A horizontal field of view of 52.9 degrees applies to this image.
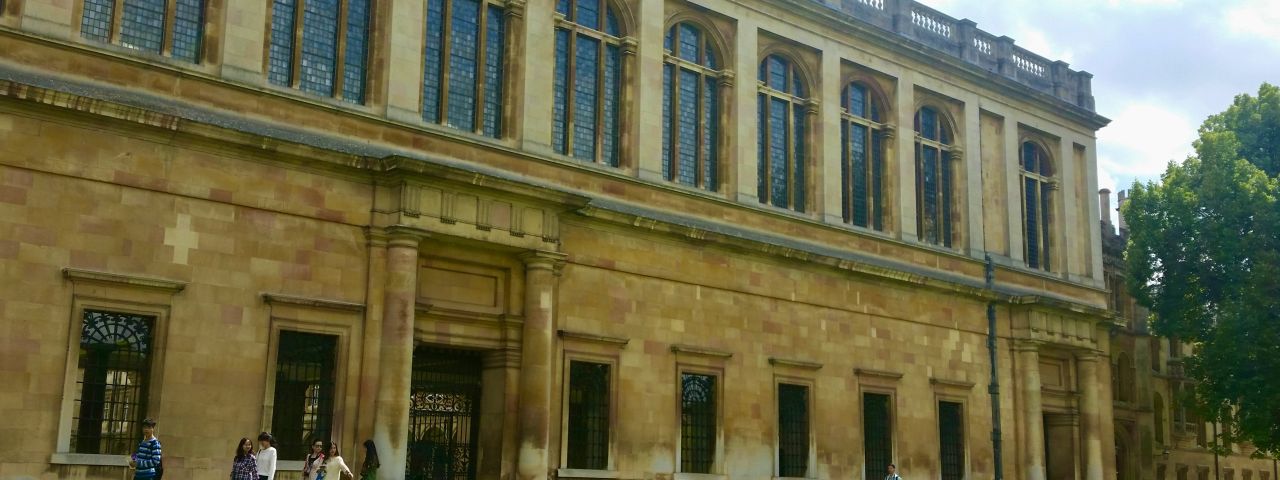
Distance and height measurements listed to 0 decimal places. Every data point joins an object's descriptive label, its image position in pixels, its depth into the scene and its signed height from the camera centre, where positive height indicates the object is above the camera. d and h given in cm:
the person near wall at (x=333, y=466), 1777 -9
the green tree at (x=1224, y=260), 3525 +629
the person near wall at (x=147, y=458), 1591 -4
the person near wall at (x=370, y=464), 1917 -5
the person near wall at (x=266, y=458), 1714 -1
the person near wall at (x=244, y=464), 1661 -9
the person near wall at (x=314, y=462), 1794 -4
